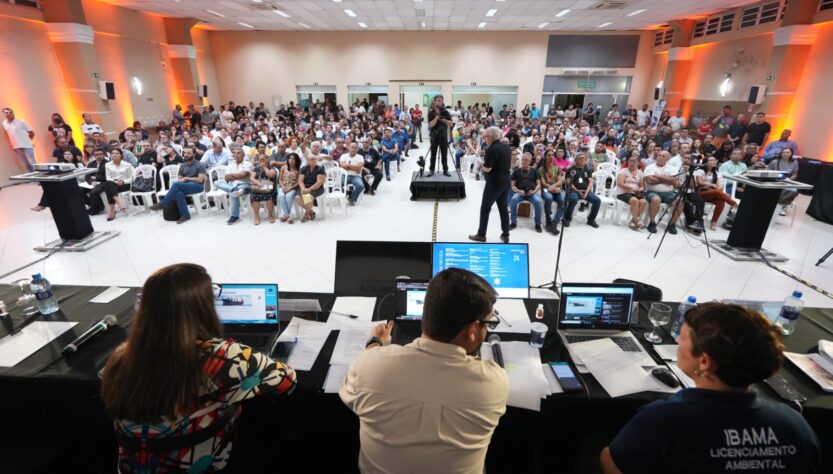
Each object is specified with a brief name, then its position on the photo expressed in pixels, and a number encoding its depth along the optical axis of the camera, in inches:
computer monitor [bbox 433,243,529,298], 88.3
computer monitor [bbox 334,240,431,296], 95.8
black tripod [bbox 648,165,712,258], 190.2
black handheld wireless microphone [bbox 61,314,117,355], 73.6
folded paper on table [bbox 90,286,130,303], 93.5
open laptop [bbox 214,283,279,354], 80.4
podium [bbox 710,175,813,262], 189.8
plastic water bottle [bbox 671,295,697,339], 81.0
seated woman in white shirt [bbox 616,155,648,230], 234.2
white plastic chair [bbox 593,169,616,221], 258.8
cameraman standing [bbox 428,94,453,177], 276.2
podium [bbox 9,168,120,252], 192.9
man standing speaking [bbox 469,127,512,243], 192.2
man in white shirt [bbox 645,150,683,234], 232.1
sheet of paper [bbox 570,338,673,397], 66.7
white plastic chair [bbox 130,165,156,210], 252.7
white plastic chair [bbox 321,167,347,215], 249.1
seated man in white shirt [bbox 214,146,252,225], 241.4
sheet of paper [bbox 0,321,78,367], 72.9
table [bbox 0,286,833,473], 66.1
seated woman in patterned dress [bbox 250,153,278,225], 240.4
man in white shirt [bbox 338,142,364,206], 272.5
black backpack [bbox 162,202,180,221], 241.6
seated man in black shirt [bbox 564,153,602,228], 238.1
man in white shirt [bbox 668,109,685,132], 511.5
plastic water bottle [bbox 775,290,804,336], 83.4
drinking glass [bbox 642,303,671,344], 83.0
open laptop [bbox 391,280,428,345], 79.8
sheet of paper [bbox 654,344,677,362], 74.2
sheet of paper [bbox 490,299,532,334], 82.5
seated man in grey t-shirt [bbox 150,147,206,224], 241.3
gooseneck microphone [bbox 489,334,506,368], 71.1
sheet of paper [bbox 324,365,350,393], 65.9
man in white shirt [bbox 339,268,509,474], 42.1
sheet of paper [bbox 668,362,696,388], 68.7
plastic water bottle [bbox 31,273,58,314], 87.0
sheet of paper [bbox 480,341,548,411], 63.1
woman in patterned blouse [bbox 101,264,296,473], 47.0
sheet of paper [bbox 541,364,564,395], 66.6
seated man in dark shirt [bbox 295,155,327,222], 239.5
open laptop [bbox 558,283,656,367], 79.9
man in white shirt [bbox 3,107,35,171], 319.6
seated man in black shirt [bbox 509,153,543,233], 233.0
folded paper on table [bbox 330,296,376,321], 87.4
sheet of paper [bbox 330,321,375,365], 72.7
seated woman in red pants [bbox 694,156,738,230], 233.9
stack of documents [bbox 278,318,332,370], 72.4
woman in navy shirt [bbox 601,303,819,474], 41.1
